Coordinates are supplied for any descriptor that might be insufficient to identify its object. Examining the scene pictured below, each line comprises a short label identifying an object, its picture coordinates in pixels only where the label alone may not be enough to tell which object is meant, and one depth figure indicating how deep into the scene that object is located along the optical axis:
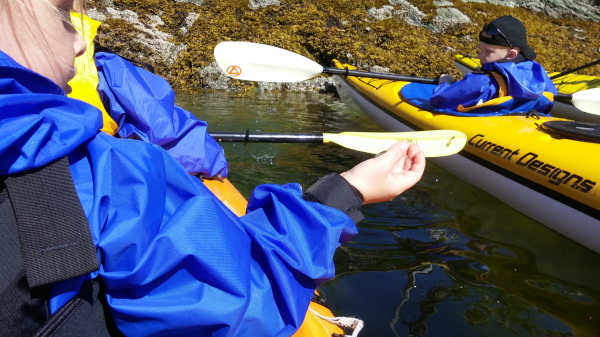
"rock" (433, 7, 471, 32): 8.32
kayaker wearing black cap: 2.91
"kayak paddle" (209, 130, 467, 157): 2.03
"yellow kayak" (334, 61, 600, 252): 2.07
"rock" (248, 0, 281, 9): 8.09
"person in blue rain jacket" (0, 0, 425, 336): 0.52
